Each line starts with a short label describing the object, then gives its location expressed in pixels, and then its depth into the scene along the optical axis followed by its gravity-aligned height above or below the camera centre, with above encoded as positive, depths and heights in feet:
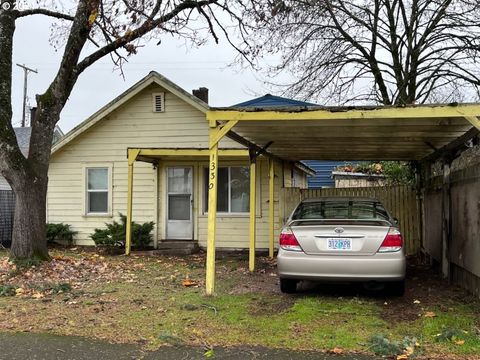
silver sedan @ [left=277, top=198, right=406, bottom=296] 22.11 -2.09
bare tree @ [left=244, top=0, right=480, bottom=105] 51.37 +16.81
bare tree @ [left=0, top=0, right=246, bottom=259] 31.71 +5.51
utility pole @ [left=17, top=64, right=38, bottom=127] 154.04 +37.95
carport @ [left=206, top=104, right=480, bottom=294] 21.84 +3.93
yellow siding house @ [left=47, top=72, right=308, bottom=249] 45.85 +2.79
